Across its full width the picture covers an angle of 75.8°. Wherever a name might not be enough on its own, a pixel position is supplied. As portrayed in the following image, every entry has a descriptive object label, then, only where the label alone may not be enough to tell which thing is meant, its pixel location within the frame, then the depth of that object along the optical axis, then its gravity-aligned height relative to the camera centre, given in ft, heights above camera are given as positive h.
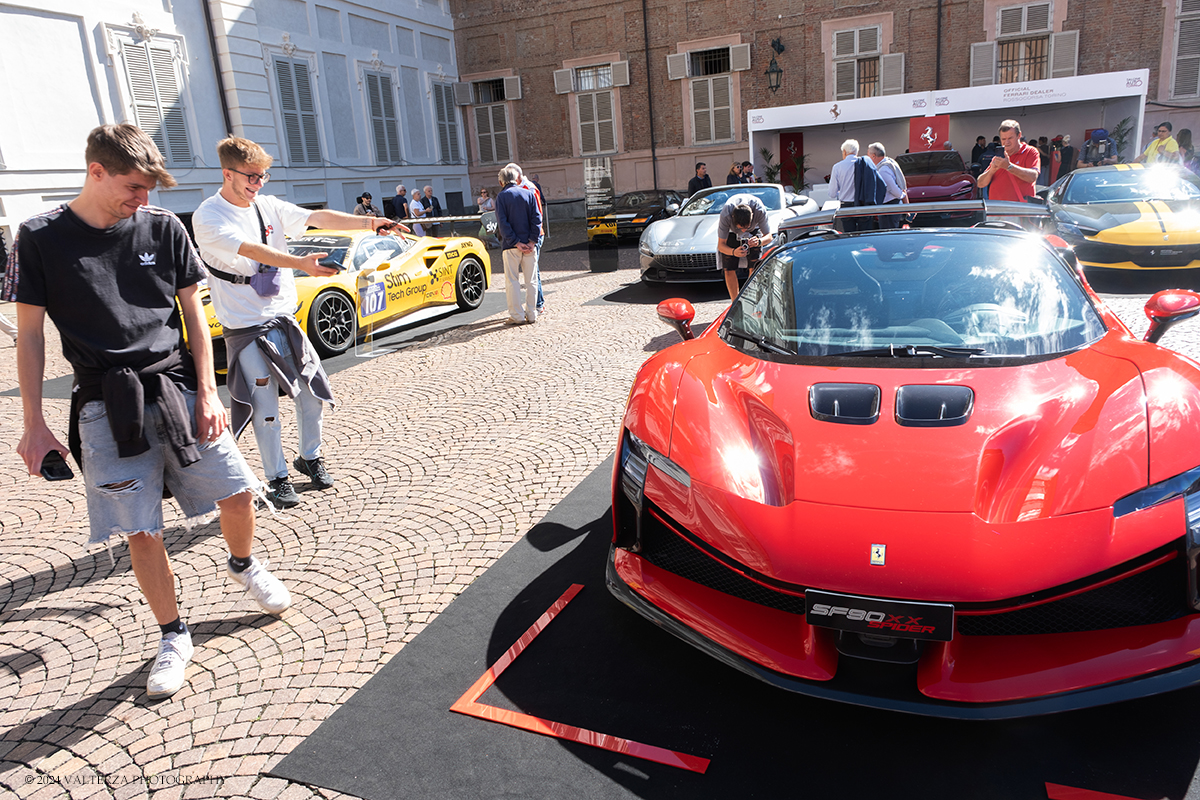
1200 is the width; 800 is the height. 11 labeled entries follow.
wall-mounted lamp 80.02 +11.18
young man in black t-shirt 7.74 -1.27
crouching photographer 22.80 -1.43
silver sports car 32.60 -1.85
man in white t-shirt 11.98 -1.06
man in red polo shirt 24.39 -0.13
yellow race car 25.70 -2.45
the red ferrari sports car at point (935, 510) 6.28 -2.86
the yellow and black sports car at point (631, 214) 56.85 -1.32
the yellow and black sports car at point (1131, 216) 26.08 -2.08
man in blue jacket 28.86 -0.84
